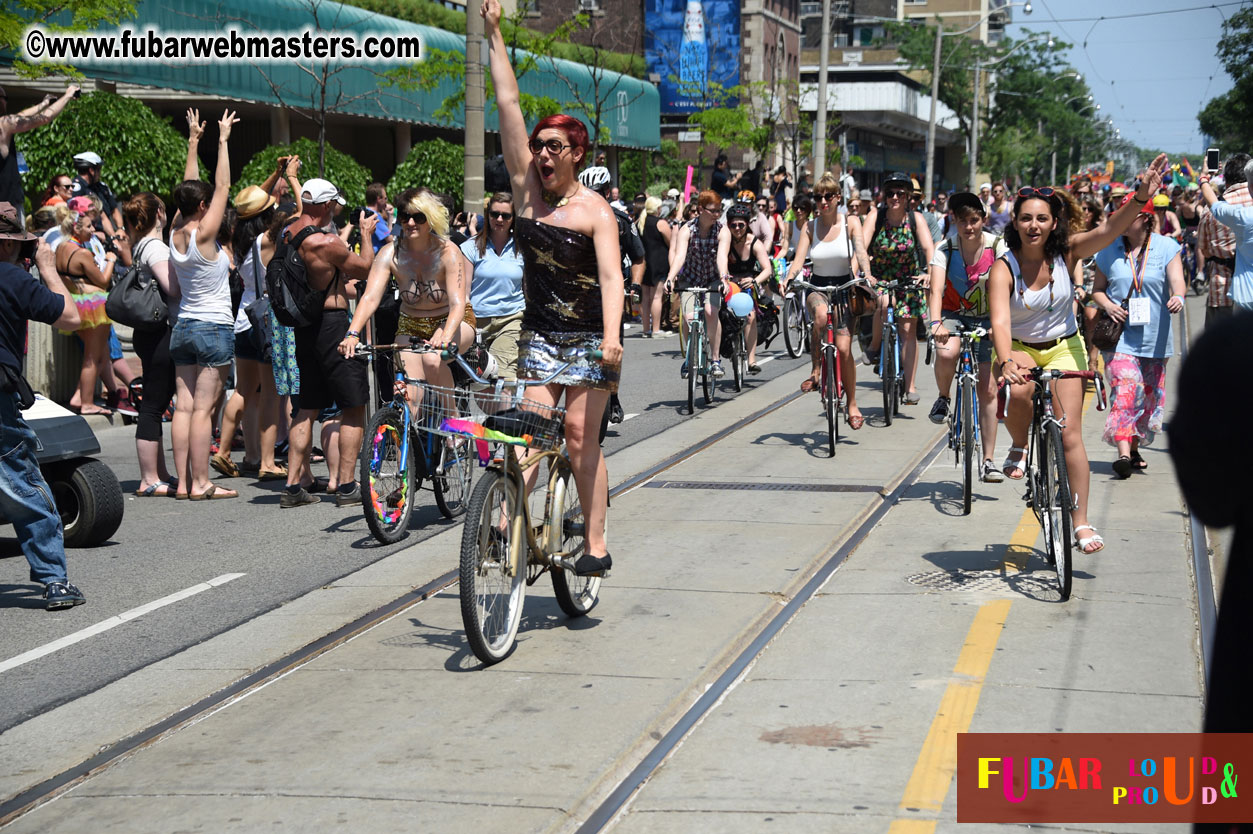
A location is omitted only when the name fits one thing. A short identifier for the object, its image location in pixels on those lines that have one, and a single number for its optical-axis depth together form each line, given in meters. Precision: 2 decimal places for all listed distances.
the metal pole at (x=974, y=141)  77.44
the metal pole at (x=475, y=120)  16.77
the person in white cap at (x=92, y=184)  15.06
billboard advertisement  62.34
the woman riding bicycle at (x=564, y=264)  6.03
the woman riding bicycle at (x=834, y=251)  11.98
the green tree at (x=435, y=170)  28.59
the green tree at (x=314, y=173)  22.91
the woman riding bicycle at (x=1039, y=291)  7.18
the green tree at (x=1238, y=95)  63.94
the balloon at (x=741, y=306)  13.32
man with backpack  9.09
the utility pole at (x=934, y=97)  55.01
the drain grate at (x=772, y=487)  9.66
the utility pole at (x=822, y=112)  32.88
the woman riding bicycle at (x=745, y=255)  13.90
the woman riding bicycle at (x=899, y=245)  12.23
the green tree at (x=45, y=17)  15.31
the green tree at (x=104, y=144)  20.42
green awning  24.94
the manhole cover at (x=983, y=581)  6.97
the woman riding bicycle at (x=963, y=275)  9.39
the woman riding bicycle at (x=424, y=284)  8.31
